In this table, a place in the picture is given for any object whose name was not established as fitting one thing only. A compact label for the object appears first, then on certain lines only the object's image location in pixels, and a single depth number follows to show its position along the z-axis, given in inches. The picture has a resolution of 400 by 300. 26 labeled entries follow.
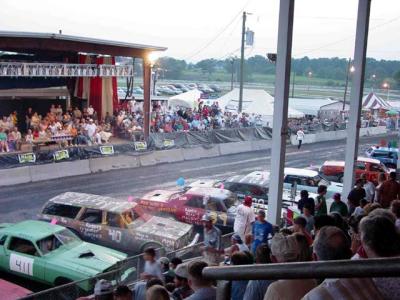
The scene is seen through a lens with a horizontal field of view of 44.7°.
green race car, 304.3
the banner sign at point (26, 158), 632.4
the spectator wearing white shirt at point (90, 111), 850.1
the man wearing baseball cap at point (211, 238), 269.3
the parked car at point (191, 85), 2331.6
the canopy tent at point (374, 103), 1421.0
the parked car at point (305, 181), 531.1
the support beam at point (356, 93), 352.2
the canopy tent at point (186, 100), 1256.2
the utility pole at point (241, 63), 1120.7
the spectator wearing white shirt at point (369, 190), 353.9
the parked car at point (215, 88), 2345.6
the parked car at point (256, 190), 482.6
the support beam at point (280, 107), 270.1
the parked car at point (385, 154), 753.6
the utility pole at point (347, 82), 1413.6
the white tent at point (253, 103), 1204.0
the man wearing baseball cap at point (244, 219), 308.2
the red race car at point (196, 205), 424.8
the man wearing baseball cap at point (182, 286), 165.5
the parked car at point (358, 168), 623.8
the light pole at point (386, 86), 1769.8
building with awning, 731.4
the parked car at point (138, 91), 1416.1
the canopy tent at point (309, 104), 1412.4
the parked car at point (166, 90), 1907.0
